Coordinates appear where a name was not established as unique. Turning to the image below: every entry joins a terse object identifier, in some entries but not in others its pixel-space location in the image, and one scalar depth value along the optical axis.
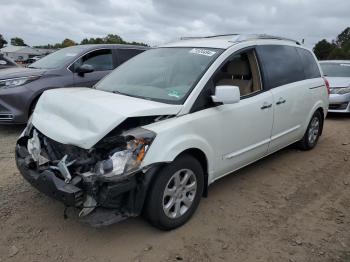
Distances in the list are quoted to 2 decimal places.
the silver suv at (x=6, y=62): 8.98
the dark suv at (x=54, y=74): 6.47
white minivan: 3.06
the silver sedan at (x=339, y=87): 9.23
